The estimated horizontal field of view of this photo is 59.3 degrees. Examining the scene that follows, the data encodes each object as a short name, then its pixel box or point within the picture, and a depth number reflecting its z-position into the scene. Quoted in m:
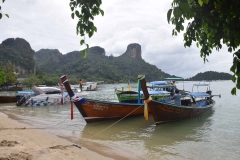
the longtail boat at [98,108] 10.63
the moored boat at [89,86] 47.20
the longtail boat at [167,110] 9.56
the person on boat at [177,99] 12.48
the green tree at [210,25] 1.66
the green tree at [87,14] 2.48
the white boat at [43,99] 19.33
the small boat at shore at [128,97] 16.41
